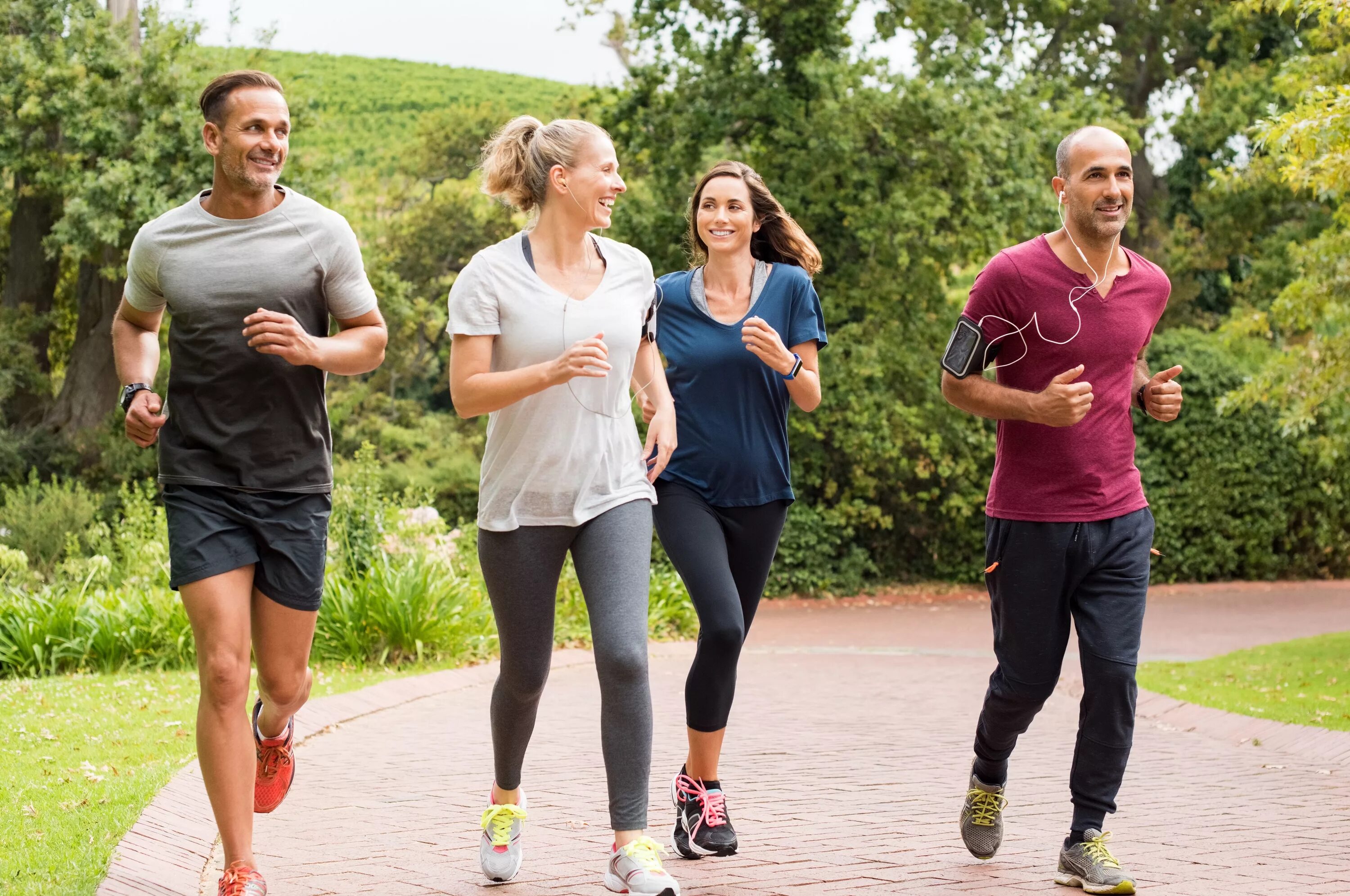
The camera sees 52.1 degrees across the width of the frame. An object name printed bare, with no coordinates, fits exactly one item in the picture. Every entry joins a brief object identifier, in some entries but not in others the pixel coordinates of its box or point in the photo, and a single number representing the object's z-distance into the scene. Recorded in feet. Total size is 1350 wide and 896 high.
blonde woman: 12.51
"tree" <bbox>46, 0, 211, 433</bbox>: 58.03
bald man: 13.28
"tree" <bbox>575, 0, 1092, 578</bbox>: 57.62
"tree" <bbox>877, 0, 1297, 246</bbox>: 83.97
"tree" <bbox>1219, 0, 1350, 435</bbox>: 28.07
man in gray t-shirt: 12.00
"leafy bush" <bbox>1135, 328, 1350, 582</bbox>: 64.23
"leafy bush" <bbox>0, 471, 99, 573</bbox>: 52.85
